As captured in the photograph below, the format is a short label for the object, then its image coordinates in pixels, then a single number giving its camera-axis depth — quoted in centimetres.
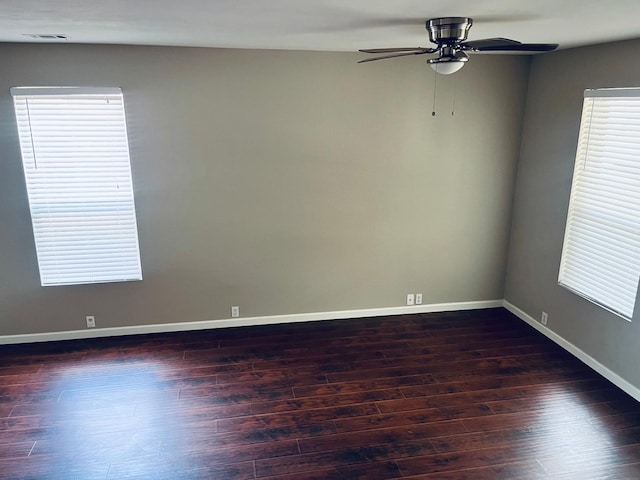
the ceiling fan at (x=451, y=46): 237
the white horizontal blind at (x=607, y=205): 336
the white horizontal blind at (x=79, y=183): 376
